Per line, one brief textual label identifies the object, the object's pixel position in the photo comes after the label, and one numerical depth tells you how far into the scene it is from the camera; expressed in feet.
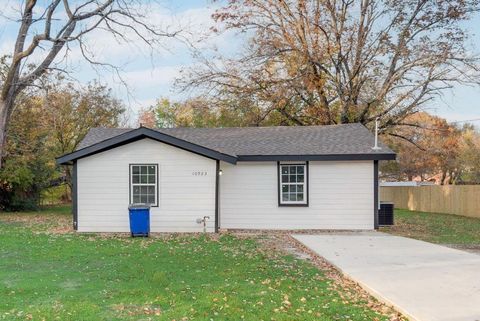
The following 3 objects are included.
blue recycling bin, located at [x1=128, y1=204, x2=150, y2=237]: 43.01
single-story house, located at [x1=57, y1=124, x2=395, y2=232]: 46.57
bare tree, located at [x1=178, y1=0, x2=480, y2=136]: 77.46
